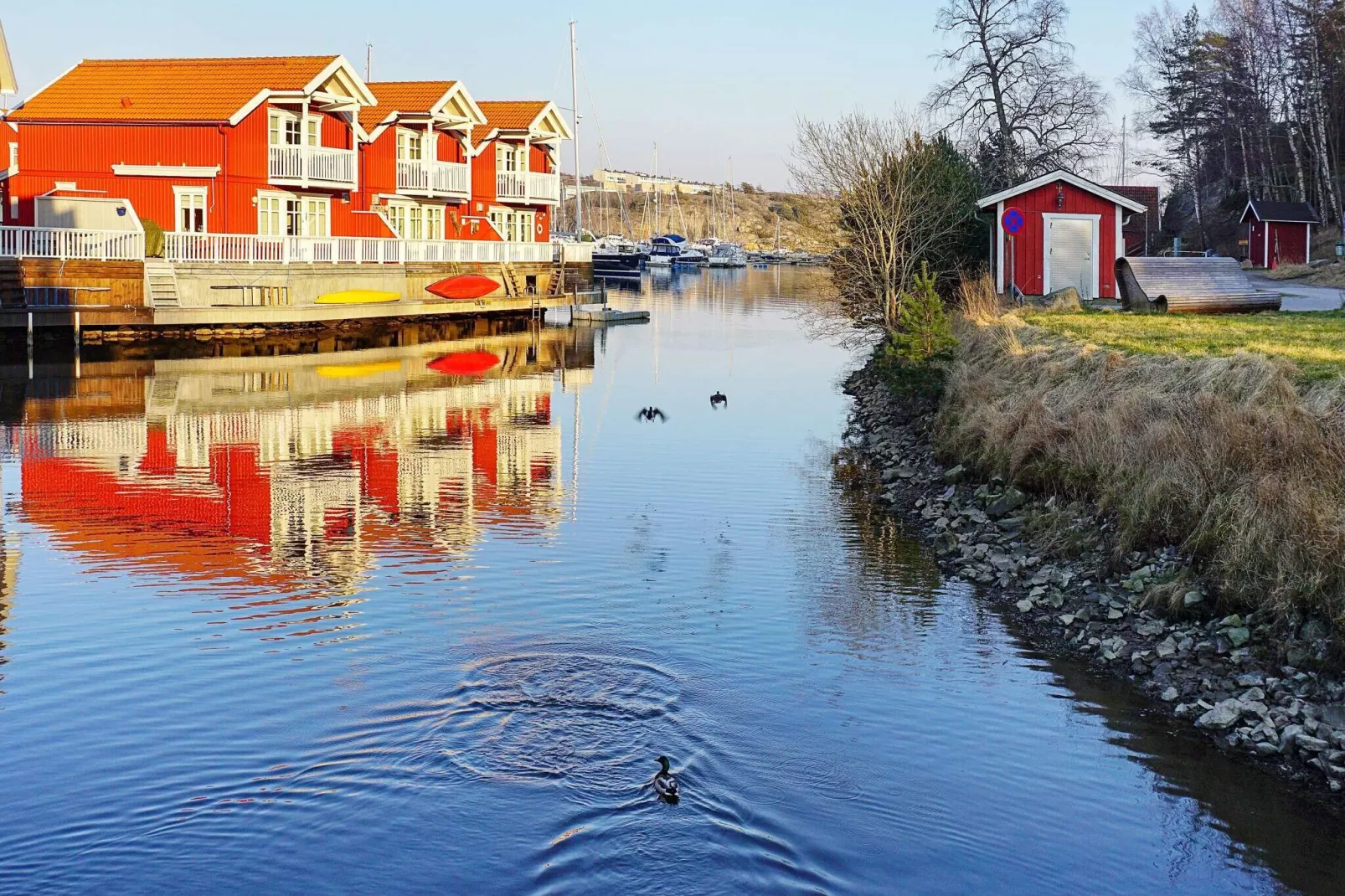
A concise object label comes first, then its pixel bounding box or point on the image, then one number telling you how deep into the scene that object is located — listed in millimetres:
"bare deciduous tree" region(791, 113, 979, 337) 34188
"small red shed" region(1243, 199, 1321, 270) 60500
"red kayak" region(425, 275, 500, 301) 49625
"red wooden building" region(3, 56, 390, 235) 46625
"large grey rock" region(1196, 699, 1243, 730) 11078
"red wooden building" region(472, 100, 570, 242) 63750
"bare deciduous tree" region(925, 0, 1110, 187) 52625
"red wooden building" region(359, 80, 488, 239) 55938
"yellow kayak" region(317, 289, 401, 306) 44344
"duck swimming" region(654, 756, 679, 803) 9594
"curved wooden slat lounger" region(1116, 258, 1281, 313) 28438
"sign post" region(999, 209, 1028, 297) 35219
